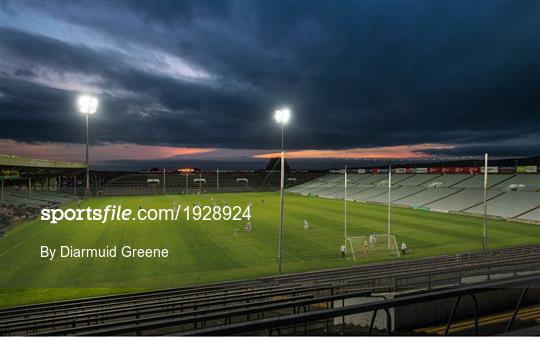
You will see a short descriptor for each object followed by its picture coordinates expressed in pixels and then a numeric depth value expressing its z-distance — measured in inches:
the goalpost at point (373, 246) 1183.6
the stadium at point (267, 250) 382.9
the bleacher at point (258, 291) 409.3
